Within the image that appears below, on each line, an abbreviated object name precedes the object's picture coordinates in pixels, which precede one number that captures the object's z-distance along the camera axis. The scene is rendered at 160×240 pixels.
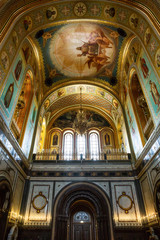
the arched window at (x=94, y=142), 15.77
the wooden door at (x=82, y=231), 15.17
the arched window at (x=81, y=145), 15.46
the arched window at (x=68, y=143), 15.66
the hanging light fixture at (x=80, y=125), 11.73
